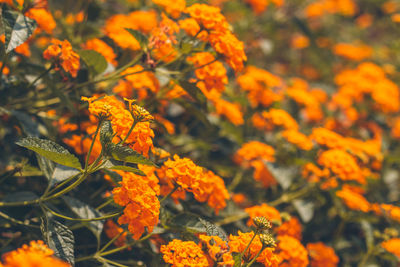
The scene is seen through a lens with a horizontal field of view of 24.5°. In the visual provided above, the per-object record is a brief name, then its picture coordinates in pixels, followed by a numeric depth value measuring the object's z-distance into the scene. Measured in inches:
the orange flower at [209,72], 29.6
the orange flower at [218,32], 28.4
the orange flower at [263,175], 35.4
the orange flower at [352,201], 33.5
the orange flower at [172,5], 29.5
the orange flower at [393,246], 32.4
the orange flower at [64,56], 28.6
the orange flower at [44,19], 31.8
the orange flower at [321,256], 32.3
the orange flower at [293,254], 29.5
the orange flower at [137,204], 25.4
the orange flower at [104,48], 32.1
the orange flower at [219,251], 25.3
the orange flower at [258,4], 50.6
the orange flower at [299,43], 61.9
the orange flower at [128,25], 32.2
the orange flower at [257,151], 35.3
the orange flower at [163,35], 29.0
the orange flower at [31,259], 21.6
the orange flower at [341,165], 33.0
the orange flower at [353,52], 59.0
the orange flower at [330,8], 62.0
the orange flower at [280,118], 37.5
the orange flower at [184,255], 25.2
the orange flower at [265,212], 30.2
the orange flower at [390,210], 34.0
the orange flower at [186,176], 26.7
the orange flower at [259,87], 37.7
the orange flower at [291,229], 31.3
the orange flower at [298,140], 35.5
